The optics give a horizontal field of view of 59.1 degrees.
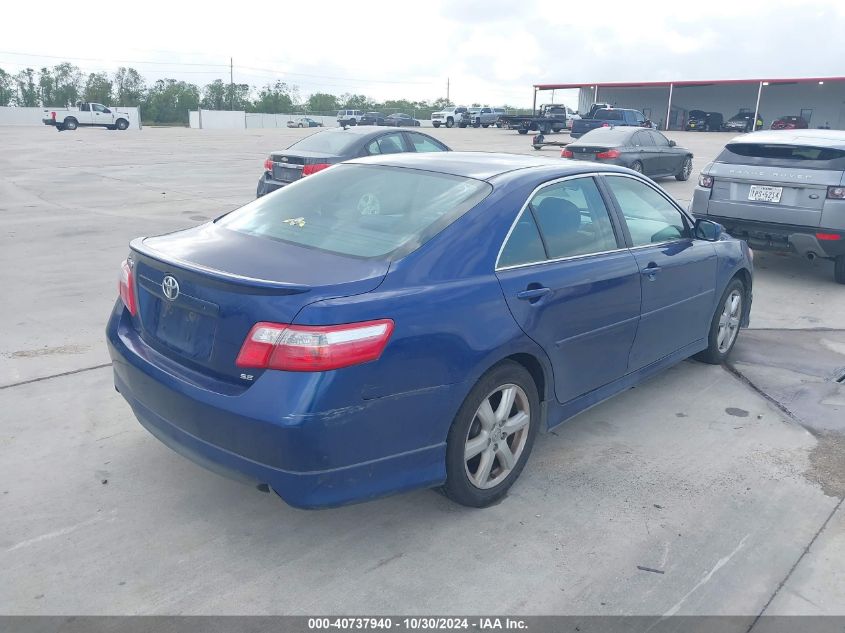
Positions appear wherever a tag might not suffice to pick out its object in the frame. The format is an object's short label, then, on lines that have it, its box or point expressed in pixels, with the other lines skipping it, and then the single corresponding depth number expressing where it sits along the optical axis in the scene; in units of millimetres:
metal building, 56375
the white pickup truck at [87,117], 47344
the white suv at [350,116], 55138
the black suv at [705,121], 54000
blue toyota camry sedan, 2830
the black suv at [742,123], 52969
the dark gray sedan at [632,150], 16188
